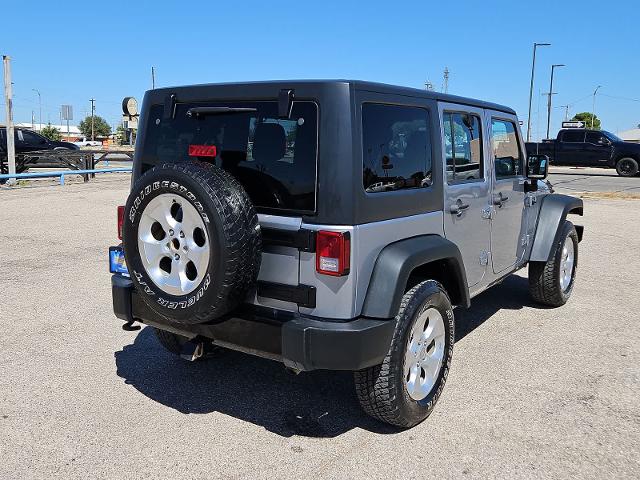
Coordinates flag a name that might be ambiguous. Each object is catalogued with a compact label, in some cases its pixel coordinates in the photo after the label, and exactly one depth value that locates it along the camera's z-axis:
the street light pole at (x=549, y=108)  55.12
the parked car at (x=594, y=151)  25.58
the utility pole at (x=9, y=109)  17.55
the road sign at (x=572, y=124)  41.34
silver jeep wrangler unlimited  2.98
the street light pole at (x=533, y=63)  41.97
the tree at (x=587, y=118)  106.19
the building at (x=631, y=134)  101.36
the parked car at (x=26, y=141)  21.77
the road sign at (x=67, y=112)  53.53
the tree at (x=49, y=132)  74.49
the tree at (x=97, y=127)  113.46
